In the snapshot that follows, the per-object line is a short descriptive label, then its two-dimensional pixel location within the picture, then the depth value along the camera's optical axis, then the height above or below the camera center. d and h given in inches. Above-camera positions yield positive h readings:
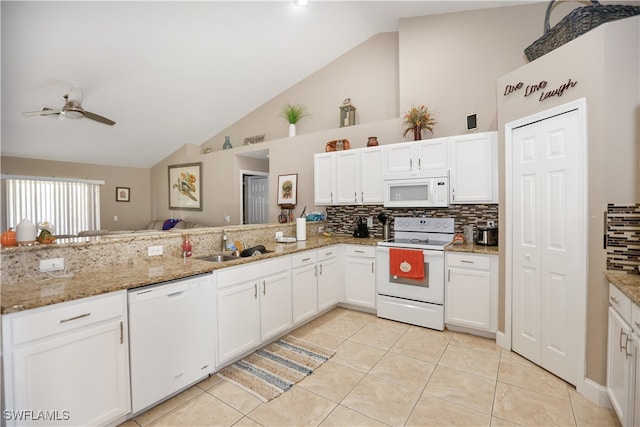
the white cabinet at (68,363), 54.5 -31.8
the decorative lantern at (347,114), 177.6 +59.2
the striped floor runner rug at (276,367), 86.4 -53.3
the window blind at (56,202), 235.6 +8.5
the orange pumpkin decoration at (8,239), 73.7 -6.9
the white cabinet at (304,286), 120.4 -33.6
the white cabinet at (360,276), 140.3 -34.1
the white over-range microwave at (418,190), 127.9 +8.6
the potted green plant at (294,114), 200.2 +67.2
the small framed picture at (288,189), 196.7 +14.0
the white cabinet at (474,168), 119.5 +16.8
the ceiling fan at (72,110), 141.1 +50.8
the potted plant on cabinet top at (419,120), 143.7 +44.8
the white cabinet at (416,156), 130.2 +24.7
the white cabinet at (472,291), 112.0 -34.0
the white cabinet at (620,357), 61.6 -35.7
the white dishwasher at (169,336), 71.2 -34.2
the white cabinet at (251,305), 91.7 -33.8
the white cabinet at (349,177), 148.3 +17.3
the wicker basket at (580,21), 77.5 +53.0
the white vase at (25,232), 76.0 -5.4
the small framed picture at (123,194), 293.3 +17.6
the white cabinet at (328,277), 135.3 -33.5
